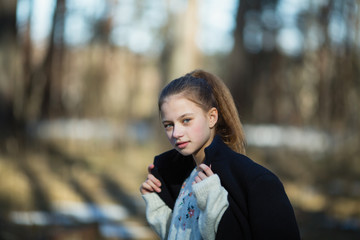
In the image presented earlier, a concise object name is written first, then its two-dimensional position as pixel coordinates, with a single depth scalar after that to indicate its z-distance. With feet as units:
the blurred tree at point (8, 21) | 23.03
